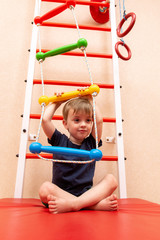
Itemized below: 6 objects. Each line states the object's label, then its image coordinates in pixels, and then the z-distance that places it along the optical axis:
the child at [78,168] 0.76
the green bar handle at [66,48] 0.88
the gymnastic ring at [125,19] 0.94
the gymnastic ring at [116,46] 1.00
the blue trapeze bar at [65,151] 0.64
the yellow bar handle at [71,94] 0.82
